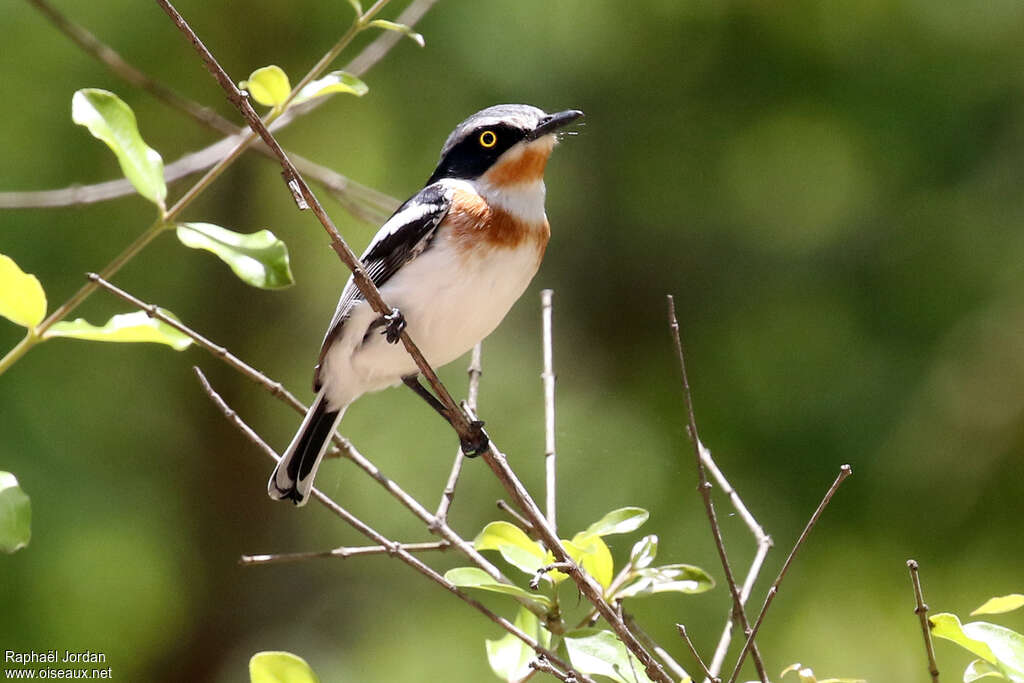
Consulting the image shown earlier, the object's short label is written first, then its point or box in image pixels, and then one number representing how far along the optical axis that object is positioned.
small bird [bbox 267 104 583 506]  6.69
